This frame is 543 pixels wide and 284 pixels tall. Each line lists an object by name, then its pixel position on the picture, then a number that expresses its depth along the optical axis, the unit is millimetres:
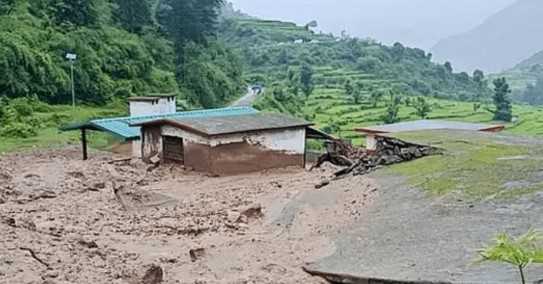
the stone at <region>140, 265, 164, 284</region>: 9938
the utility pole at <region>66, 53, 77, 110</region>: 34438
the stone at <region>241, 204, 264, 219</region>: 14797
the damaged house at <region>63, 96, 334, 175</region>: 21406
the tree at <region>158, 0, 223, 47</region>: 49375
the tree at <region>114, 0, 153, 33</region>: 48062
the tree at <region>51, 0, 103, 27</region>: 42969
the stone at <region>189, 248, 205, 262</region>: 11443
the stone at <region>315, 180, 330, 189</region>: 17756
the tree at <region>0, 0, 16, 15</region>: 39688
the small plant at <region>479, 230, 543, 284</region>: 5082
